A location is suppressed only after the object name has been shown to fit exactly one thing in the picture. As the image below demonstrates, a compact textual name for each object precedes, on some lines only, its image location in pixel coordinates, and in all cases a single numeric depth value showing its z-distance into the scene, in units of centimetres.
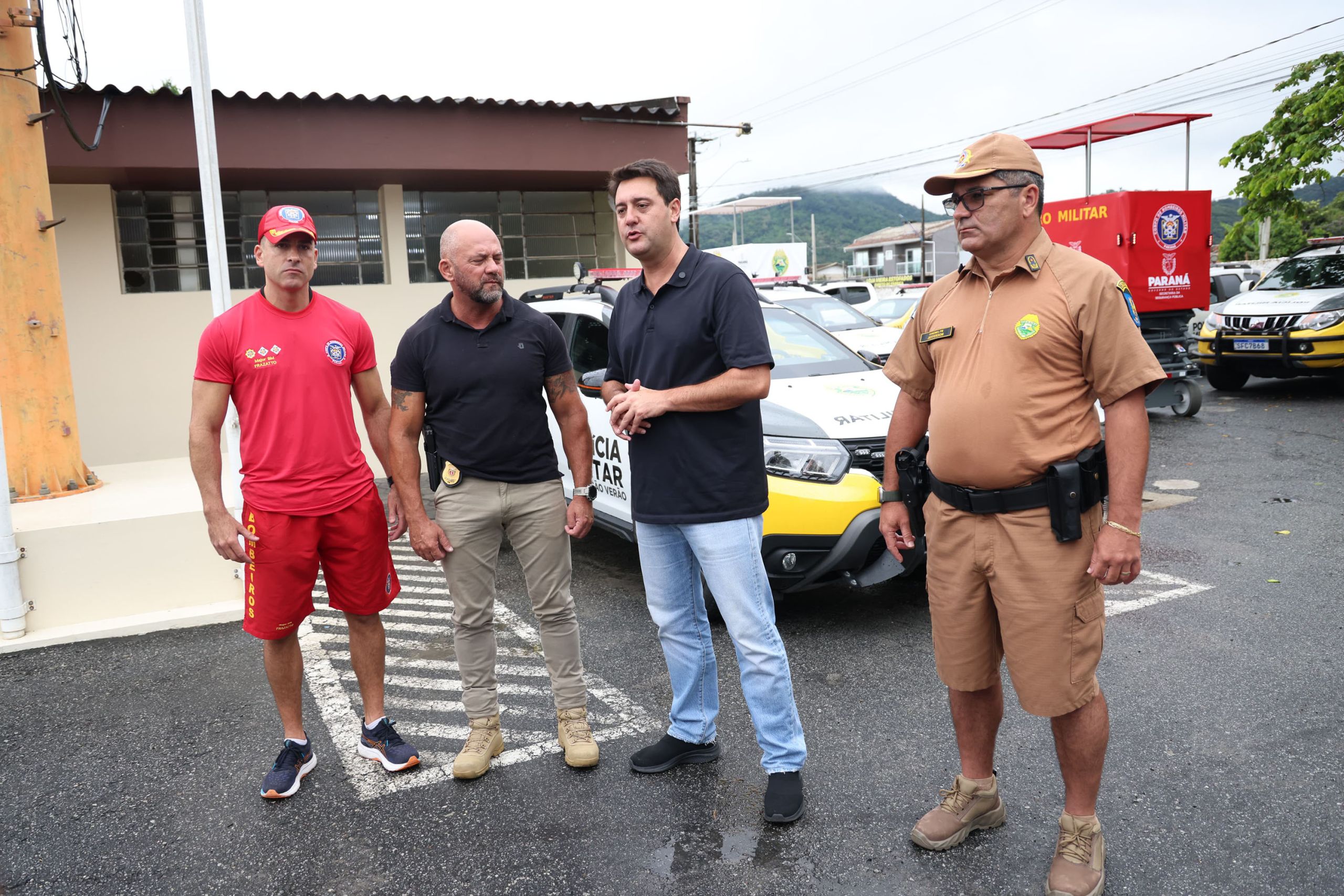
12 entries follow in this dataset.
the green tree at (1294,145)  1484
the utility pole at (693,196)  2773
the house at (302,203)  863
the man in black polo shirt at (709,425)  300
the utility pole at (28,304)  561
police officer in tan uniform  249
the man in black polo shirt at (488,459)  339
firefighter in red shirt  325
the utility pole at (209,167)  516
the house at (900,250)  6906
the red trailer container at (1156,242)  1074
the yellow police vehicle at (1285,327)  1152
